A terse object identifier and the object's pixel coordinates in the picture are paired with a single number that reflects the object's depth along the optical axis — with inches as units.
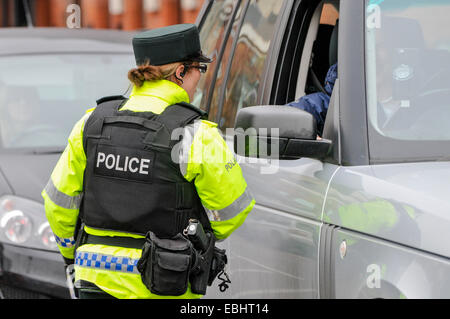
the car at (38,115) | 435.2
